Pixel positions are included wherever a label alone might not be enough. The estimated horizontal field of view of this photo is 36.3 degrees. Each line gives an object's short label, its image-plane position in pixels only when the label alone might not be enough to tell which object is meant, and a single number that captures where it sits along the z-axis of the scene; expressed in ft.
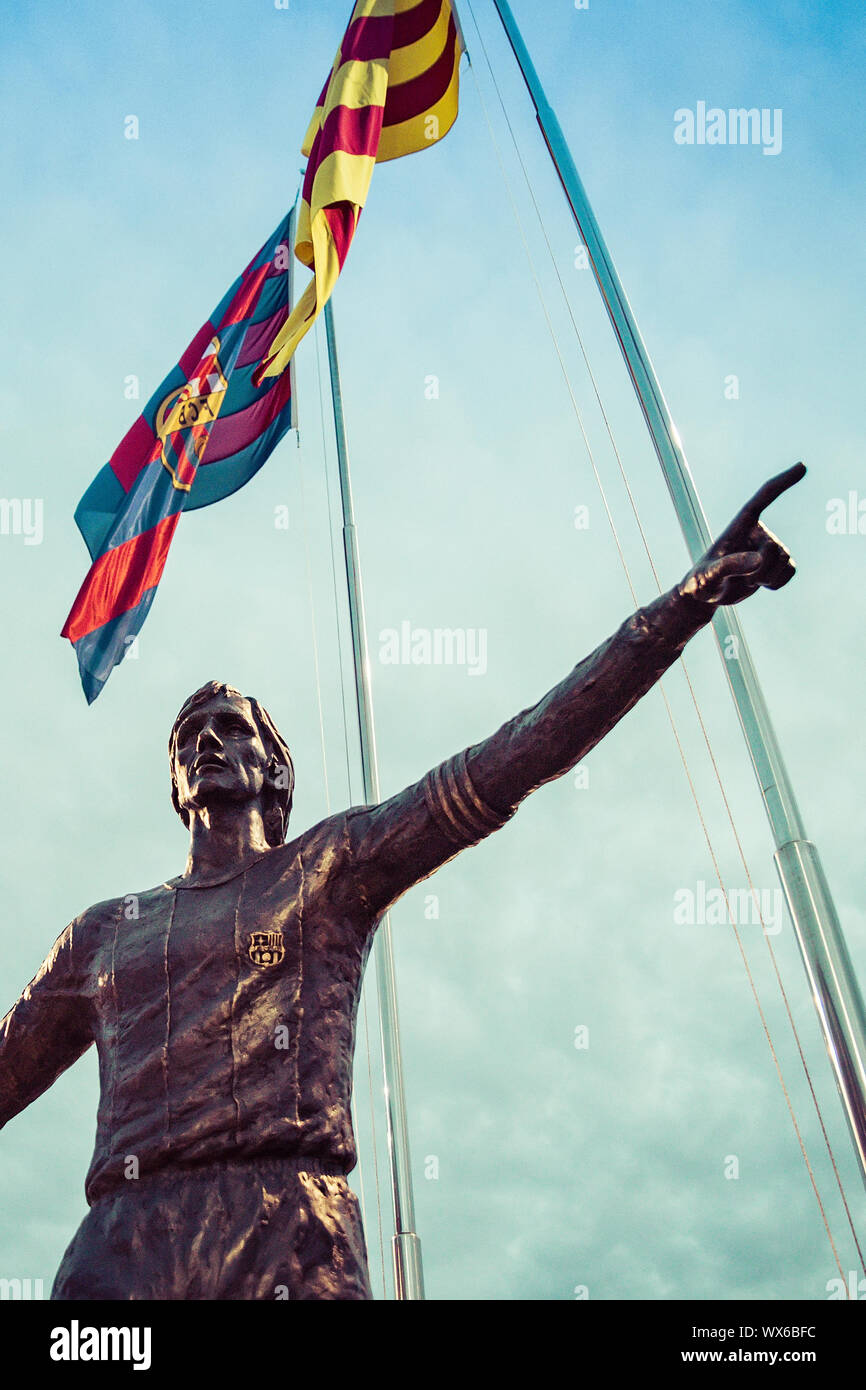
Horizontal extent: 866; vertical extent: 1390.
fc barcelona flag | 33.47
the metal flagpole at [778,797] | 17.94
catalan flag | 31.81
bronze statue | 15.07
